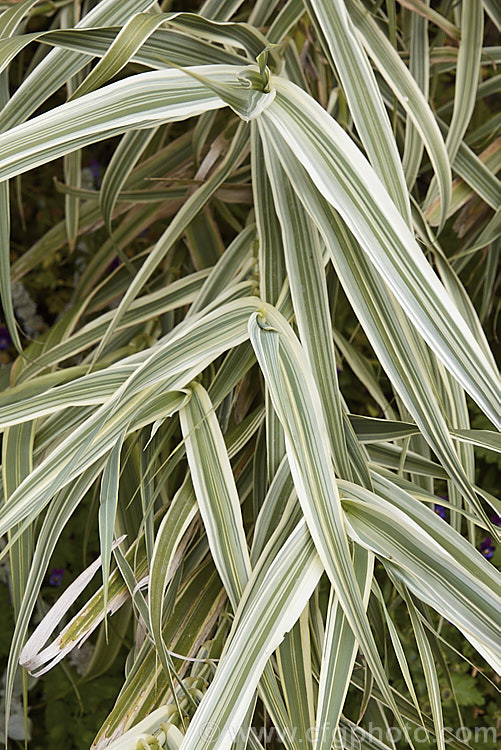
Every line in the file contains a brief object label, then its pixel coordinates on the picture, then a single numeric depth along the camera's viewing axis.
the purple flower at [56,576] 3.85
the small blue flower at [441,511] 3.16
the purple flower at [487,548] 3.36
